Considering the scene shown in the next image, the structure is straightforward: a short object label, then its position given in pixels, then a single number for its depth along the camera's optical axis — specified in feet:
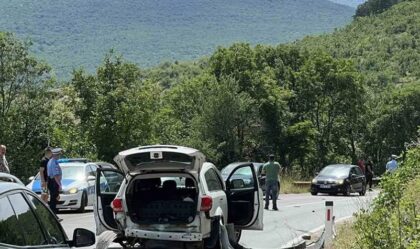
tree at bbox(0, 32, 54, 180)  139.13
